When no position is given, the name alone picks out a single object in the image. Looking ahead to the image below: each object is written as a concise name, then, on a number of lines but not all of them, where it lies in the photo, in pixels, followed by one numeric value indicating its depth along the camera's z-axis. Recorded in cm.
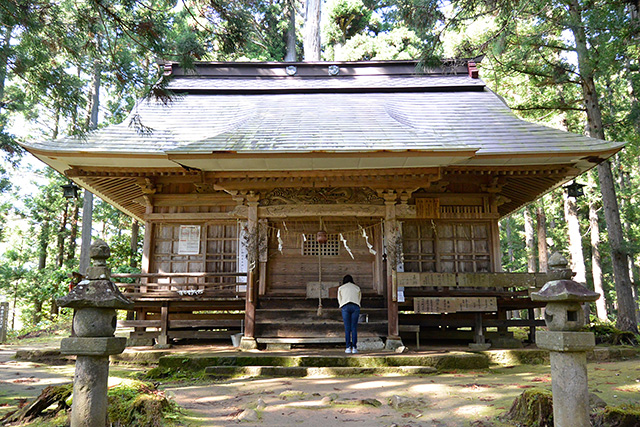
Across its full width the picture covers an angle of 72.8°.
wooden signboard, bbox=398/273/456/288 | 896
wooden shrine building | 891
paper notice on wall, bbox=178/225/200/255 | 1115
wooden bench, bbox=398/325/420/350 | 906
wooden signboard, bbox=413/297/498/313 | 900
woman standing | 838
